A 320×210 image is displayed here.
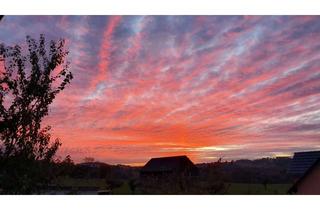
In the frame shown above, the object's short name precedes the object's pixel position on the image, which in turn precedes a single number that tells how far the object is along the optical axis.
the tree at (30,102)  4.24
